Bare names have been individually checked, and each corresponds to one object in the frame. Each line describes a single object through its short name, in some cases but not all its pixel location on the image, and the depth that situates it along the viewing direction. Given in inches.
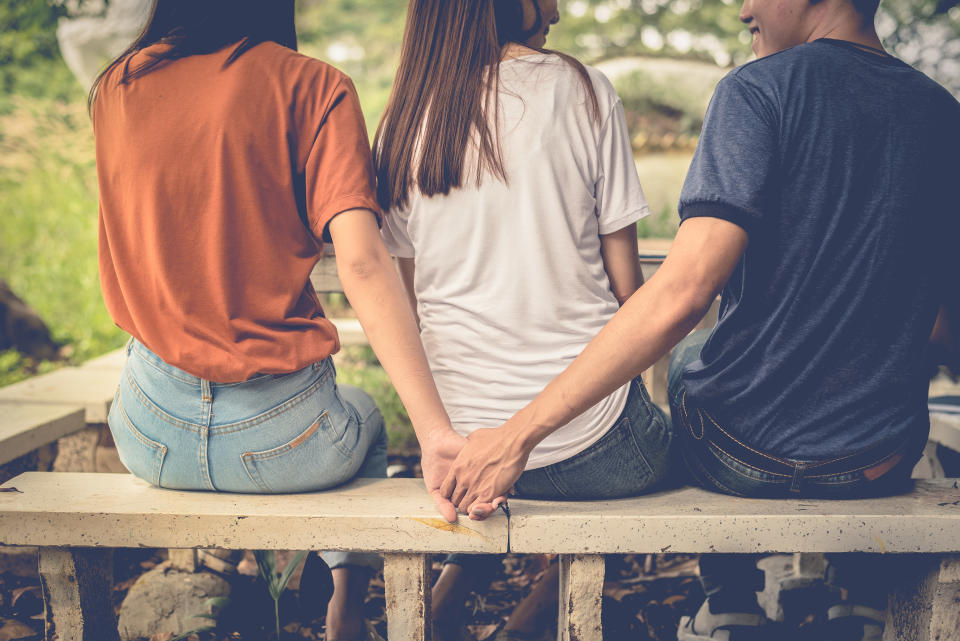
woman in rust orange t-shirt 64.9
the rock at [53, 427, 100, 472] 119.0
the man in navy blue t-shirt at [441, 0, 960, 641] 58.6
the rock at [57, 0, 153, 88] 222.1
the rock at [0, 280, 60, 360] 192.7
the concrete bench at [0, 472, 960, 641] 64.2
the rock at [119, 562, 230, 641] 93.4
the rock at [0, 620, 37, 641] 91.2
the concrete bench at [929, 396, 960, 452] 97.4
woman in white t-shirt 66.5
